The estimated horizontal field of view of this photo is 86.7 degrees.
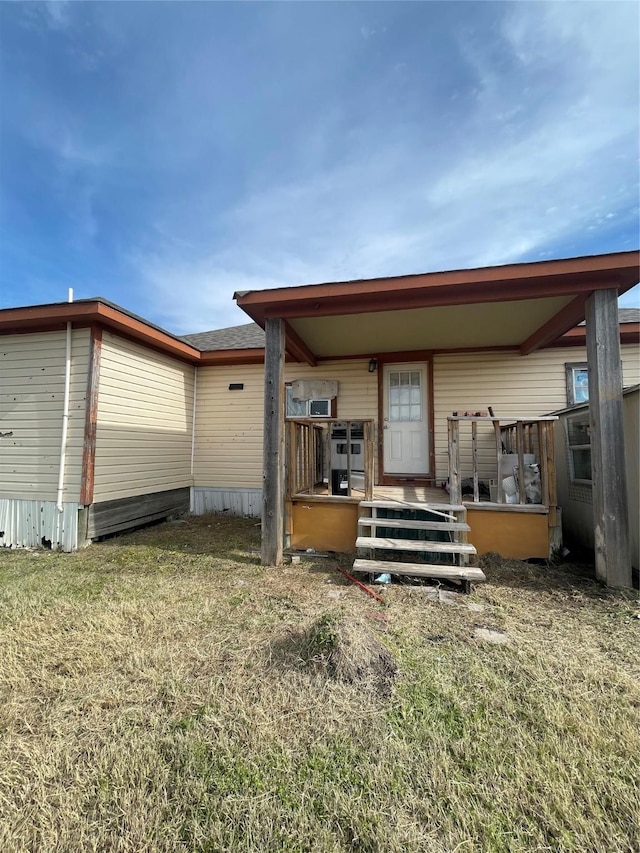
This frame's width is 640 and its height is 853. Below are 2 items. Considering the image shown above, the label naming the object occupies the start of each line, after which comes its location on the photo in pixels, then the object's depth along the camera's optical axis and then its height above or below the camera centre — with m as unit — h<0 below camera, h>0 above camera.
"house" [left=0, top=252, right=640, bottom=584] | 3.91 +0.93
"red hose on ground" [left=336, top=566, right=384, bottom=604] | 3.09 -1.30
